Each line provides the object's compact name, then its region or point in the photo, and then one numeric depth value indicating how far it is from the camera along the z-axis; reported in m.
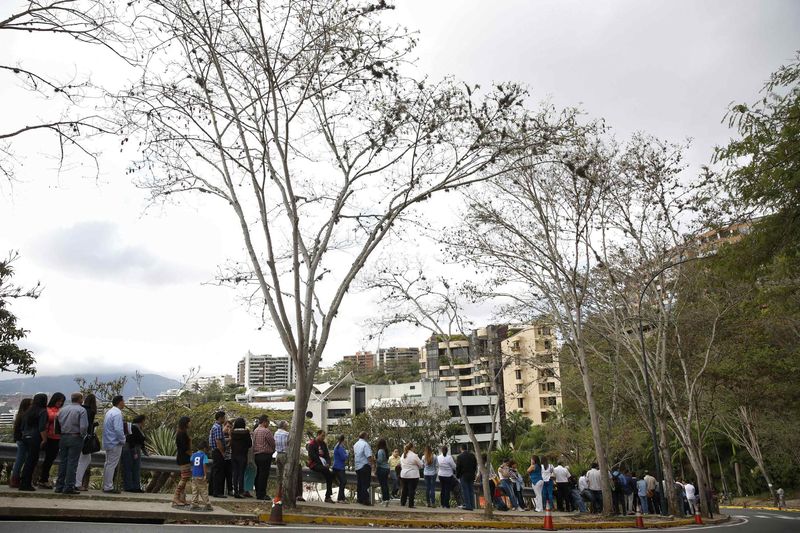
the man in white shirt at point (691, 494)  23.77
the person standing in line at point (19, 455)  9.84
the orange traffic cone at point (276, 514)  9.58
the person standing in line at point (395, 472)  16.55
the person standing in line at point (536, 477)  17.80
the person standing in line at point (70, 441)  9.62
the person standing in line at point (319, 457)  13.24
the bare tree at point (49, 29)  8.61
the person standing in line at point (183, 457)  9.83
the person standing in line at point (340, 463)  13.61
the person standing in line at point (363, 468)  13.41
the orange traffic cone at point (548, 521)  11.96
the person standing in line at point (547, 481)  17.70
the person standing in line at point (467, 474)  15.38
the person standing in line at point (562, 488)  18.64
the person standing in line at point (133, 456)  10.92
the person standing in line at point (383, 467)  14.38
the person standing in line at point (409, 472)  14.39
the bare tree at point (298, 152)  11.57
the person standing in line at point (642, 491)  21.44
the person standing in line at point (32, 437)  9.55
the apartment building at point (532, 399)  72.81
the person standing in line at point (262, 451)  11.76
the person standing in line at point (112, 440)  10.35
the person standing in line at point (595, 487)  19.12
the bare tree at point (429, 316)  16.12
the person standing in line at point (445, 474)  15.52
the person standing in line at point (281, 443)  12.82
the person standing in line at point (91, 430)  10.42
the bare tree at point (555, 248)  17.11
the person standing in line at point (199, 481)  9.54
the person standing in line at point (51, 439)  9.84
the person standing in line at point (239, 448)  11.52
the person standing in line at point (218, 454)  11.45
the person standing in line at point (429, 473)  15.50
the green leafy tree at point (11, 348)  21.05
